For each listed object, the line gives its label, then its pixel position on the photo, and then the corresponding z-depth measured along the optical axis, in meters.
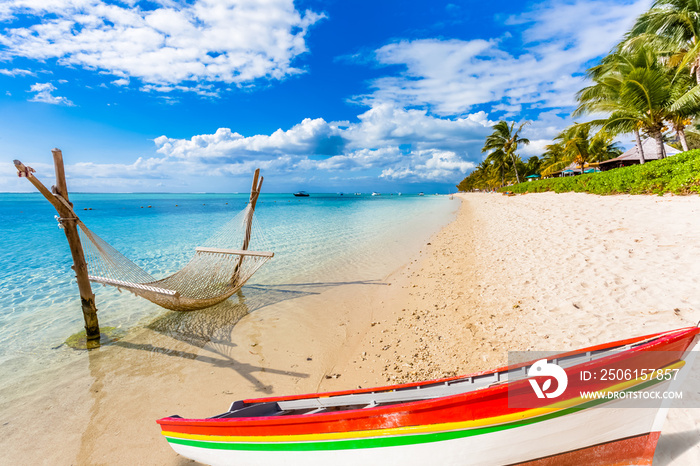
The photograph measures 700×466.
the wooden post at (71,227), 4.71
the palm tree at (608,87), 14.29
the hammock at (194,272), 5.17
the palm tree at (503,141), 35.97
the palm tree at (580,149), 25.61
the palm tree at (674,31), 13.02
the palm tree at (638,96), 12.54
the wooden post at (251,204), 7.50
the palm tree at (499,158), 38.18
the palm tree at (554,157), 37.22
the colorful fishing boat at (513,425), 1.79
